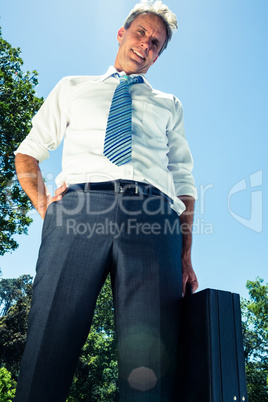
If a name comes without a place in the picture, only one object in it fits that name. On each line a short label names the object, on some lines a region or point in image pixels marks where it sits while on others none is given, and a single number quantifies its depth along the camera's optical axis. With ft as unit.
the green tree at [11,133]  43.75
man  4.79
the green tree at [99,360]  105.19
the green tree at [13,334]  138.92
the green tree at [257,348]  85.92
